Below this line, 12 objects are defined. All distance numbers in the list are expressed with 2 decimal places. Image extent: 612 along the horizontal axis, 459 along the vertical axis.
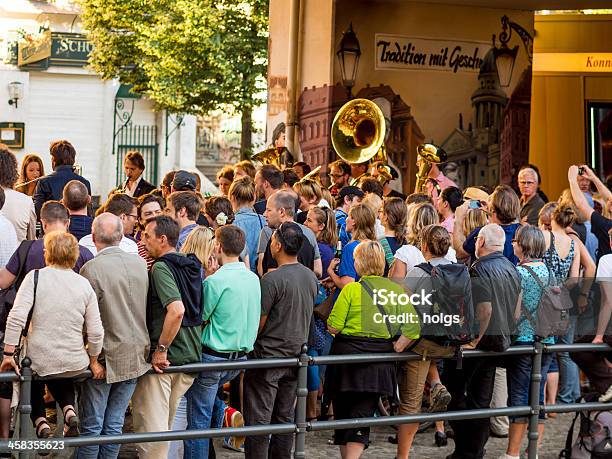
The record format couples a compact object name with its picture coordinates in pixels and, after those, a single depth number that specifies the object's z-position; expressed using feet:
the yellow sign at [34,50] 176.36
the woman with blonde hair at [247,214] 49.57
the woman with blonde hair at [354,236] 47.91
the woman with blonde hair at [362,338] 41.81
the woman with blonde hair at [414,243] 45.35
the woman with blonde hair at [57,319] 36.25
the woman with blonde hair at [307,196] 54.41
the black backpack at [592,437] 46.02
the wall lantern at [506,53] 90.31
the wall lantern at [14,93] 176.52
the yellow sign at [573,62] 99.29
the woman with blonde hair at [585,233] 57.25
